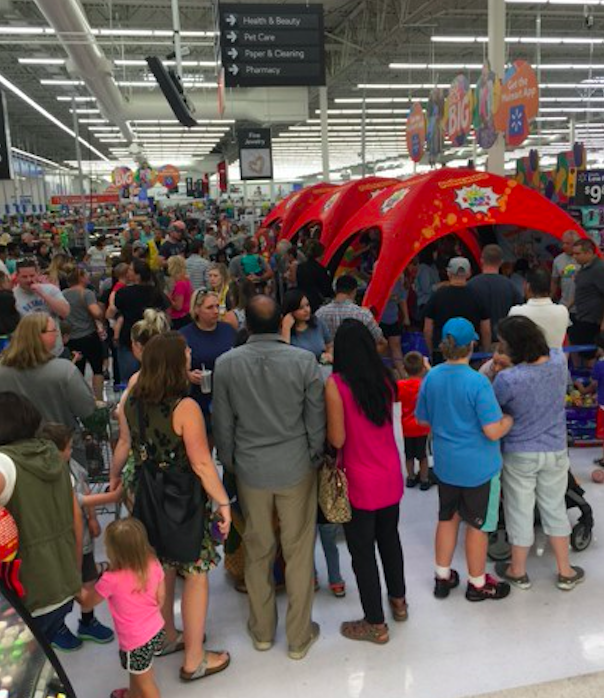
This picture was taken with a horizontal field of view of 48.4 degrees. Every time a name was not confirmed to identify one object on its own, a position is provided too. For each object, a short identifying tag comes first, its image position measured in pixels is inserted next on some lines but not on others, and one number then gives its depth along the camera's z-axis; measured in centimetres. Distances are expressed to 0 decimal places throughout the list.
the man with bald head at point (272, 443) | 262
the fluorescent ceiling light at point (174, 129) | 2440
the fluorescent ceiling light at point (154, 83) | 1516
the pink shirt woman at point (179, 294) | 604
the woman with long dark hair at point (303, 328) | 406
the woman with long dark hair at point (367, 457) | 263
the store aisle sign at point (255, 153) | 1503
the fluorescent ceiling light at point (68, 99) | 1788
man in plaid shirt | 464
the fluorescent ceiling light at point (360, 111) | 2378
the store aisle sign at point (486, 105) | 880
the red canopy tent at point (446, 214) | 638
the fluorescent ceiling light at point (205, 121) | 1990
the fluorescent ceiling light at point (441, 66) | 1563
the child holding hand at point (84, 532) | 253
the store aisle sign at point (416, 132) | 1154
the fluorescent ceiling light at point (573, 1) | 1101
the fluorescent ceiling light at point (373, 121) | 2617
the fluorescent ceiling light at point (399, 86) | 1913
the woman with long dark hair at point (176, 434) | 242
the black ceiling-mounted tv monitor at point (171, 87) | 806
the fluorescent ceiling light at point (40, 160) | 2468
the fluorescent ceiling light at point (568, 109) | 2389
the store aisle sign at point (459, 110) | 952
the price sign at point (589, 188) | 893
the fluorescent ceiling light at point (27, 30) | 991
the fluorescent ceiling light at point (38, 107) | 1426
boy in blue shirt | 284
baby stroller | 346
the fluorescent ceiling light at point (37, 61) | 1242
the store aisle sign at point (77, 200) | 2447
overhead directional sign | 754
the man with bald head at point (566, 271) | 623
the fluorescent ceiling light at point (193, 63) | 1312
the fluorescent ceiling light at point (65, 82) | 1497
